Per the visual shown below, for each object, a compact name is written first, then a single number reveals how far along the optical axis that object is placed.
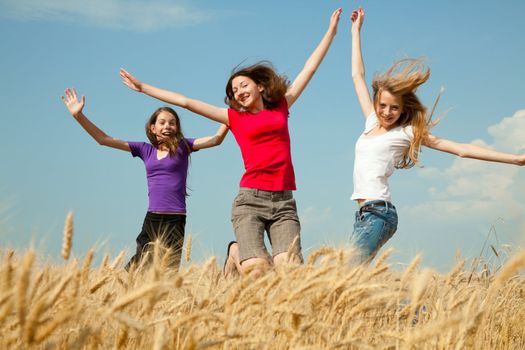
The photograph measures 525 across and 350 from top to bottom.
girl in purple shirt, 5.62
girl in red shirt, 4.21
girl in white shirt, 4.04
